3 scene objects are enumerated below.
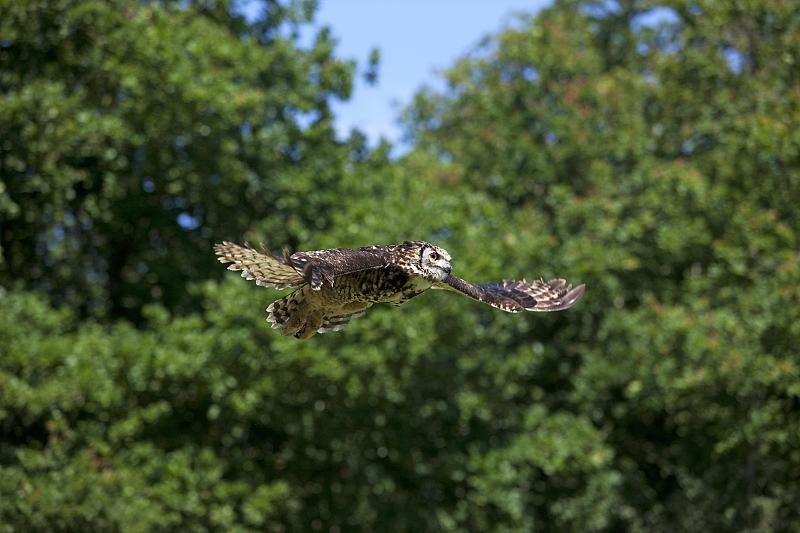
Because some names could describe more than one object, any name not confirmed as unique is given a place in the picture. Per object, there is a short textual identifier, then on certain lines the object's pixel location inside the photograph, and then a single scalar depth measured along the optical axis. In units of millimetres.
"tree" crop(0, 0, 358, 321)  15492
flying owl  6688
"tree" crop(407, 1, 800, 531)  16984
